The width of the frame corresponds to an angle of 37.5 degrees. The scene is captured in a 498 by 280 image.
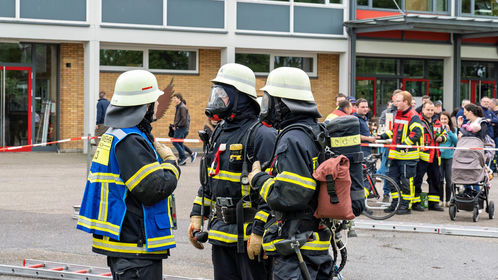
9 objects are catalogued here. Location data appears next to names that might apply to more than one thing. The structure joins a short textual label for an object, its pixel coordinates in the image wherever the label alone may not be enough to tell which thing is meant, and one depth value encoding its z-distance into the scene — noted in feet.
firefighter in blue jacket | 13.92
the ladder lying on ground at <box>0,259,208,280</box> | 23.00
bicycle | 37.83
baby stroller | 36.52
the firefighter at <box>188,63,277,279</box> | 16.11
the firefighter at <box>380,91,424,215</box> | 38.14
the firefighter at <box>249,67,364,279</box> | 13.96
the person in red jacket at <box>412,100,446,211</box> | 40.22
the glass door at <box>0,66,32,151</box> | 73.51
